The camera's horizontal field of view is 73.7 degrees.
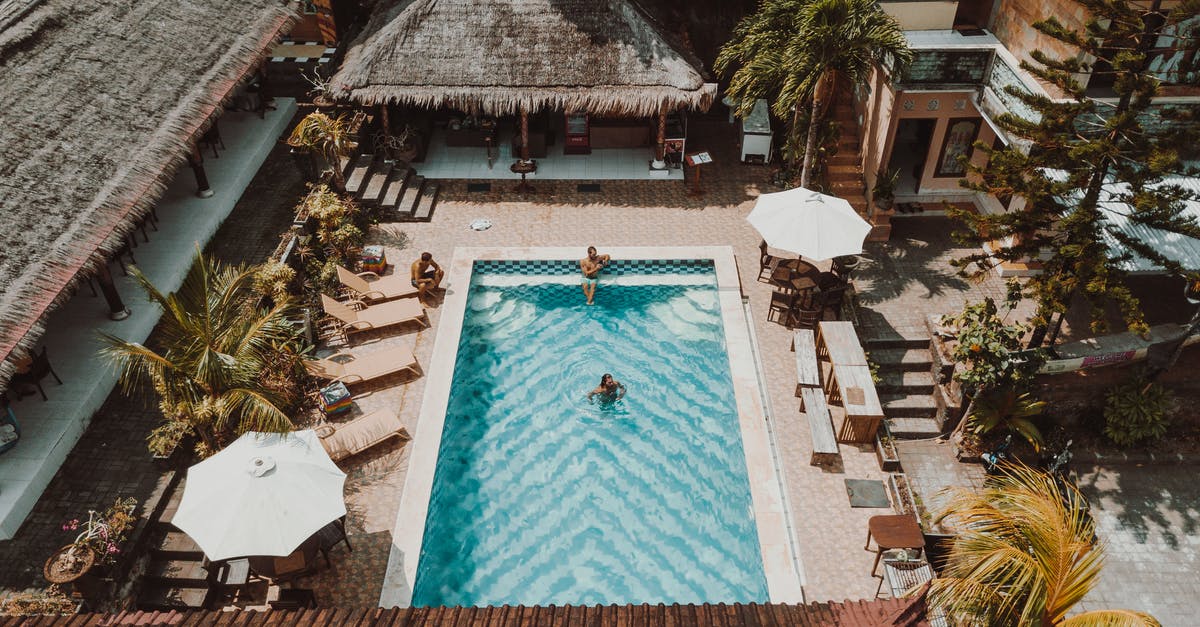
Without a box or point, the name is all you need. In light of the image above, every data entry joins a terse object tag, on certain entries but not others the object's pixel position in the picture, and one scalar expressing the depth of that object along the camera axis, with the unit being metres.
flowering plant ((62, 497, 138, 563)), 11.45
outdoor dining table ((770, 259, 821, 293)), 16.48
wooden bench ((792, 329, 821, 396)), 14.84
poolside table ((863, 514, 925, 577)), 11.66
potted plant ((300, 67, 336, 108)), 19.87
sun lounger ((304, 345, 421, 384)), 15.12
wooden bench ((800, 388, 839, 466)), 13.73
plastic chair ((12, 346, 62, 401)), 13.58
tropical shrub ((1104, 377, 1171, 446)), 15.05
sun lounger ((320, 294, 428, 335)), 16.23
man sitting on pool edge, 17.44
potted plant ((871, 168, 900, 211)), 18.44
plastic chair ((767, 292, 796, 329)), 16.66
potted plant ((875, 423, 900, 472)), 13.77
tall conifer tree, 12.41
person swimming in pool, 15.12
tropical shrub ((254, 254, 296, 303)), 15.60
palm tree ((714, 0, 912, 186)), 16.14
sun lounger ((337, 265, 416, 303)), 16.78
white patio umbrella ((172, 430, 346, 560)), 10.70
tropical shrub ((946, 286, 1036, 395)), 14.10
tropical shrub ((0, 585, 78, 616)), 10.91
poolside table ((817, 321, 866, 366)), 14.96
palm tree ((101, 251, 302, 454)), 12.22
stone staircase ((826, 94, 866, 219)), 19.56
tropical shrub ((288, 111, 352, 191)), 18.33
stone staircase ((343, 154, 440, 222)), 19.45
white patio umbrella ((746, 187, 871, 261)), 15.50
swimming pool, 12.56
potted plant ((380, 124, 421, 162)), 20.61
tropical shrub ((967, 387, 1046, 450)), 14.33
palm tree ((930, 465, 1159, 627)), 7.31
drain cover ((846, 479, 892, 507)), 13.22
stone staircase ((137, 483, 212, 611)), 11.65
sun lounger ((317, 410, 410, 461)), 13.72
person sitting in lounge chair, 16.98
